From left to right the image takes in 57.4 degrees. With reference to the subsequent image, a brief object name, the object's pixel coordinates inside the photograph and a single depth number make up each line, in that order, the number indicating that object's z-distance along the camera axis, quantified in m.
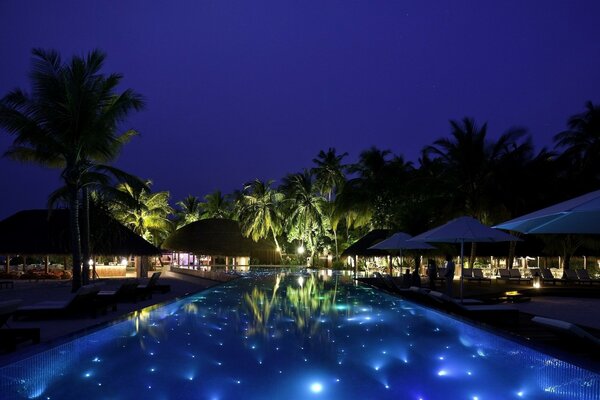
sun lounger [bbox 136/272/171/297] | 15.34
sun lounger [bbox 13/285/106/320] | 10.39
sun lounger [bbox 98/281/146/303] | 12.40
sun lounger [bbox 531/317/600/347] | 5.63
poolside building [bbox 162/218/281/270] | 34.69
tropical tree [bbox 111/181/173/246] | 42.84
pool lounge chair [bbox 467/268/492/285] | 19.41
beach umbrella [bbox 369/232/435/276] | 16.67
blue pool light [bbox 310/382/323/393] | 5.16
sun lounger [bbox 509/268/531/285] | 19.78
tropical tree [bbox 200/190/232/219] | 54.16
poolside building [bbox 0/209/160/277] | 24.11
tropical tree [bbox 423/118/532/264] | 23.89
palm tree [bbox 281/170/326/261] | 41.25
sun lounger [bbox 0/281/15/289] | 19.53
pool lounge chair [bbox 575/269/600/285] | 19.14
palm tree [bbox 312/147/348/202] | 42.31
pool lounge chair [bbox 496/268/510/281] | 20.41
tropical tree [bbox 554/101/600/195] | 24.70
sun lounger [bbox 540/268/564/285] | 18.98
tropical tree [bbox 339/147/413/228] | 30.44
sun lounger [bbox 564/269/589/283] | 19.85
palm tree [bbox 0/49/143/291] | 15.47
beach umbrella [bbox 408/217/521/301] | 11.62
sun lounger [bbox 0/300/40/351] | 6.89
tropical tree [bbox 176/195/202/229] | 56.72
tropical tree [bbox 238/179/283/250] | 41.41
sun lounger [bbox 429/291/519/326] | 8.86
